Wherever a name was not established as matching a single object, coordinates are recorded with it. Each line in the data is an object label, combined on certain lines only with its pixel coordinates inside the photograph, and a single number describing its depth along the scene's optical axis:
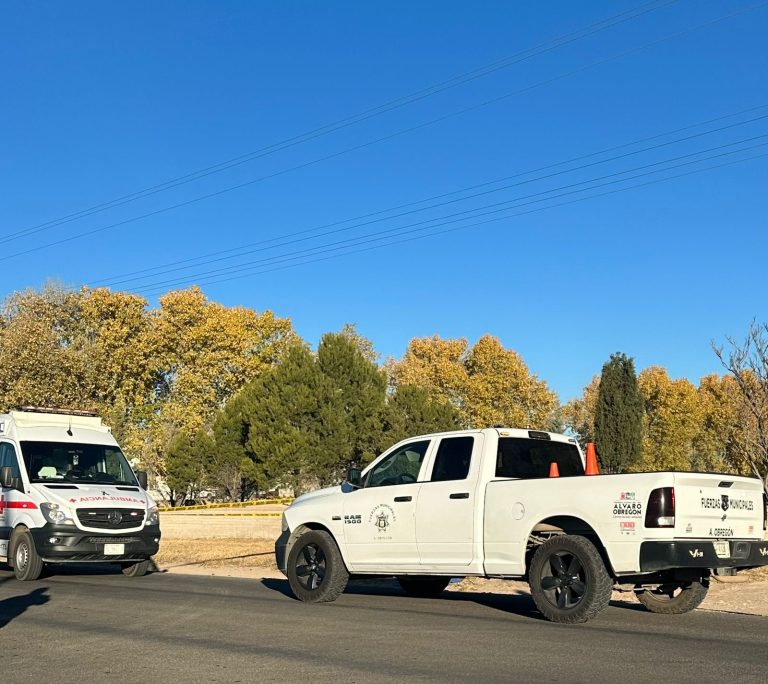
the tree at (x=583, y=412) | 90.96
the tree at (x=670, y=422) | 71.62
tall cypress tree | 56.53
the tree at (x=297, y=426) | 45.47
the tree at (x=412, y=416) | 48.09
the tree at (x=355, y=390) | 47.78
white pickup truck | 9.34
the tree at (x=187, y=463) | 49.00
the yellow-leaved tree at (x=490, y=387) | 73.69
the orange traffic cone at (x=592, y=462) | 11.09
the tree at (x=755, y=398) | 23.64
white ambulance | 14.69
